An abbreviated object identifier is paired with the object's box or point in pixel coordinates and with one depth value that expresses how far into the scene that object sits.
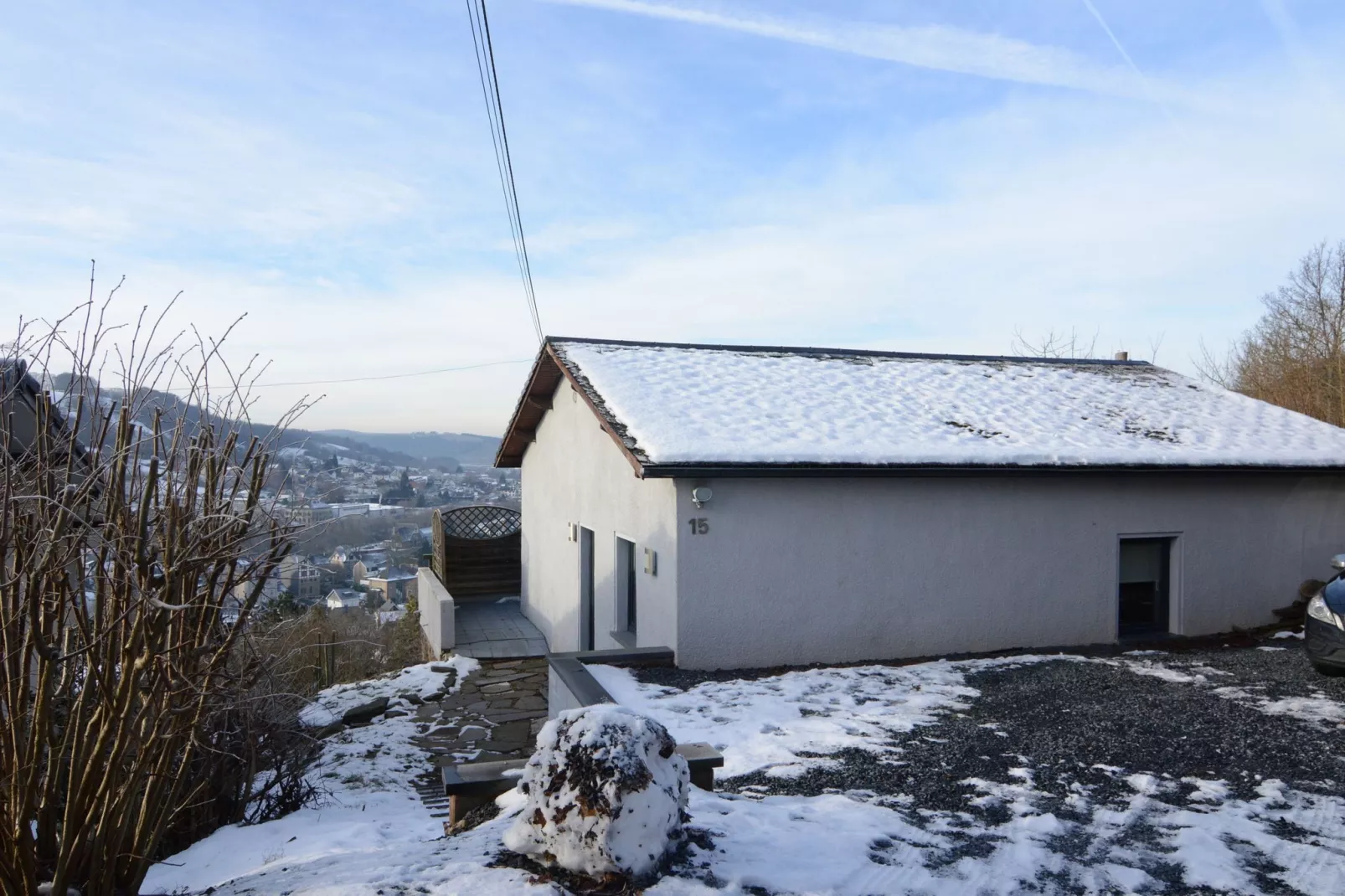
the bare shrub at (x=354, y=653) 11.02
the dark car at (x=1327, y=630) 8.17
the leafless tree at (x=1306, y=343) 25.12
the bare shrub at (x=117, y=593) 3.27
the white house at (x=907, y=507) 8.84
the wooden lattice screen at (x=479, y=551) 17.84
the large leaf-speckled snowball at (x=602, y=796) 3.46
